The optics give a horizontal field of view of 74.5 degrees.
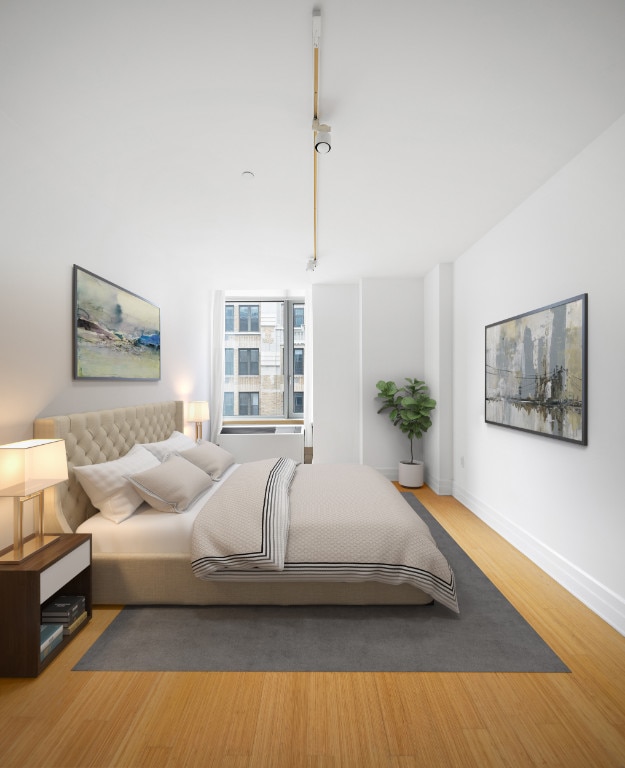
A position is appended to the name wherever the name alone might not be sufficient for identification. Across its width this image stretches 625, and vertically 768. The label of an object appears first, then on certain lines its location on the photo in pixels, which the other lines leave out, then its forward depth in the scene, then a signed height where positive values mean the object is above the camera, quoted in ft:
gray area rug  6.11 -4.24
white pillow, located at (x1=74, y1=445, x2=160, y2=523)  8.00 -2.20
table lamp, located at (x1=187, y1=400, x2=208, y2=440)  15.20 -1.22
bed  7.21 -3.13
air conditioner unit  18.15 -2.93
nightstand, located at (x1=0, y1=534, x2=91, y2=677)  5.74 -3.30
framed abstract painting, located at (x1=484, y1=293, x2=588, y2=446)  8.04 +0.19
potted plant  15.98 -1.30
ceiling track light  5.08 +4.32
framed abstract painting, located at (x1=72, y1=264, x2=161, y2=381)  8.98 +1.18
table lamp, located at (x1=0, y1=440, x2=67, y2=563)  5.87 -1.45
